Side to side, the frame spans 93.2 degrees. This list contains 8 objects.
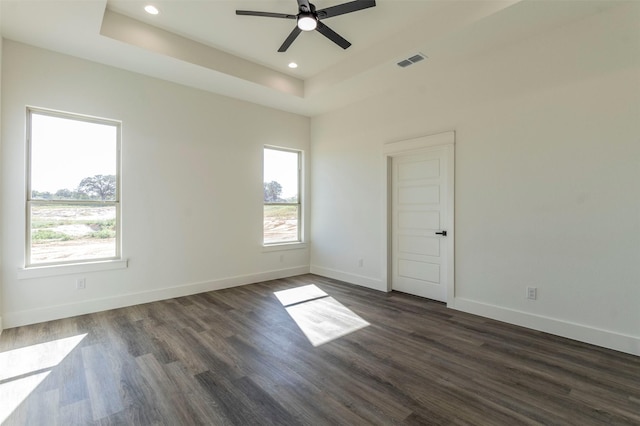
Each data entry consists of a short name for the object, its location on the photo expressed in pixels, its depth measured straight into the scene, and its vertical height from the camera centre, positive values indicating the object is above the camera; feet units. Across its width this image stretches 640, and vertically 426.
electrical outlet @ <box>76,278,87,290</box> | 12.18 -2.83
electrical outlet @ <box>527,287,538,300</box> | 10.83 -2.87
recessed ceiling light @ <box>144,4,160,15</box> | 10.52 +7.20
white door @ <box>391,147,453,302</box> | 13.84 -0.48
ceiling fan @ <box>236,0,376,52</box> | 8.74 +5.99
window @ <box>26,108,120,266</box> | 11.64 +1.02
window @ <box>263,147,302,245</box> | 18.47 +1.11
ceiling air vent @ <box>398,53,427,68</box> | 11.93 +6.20
